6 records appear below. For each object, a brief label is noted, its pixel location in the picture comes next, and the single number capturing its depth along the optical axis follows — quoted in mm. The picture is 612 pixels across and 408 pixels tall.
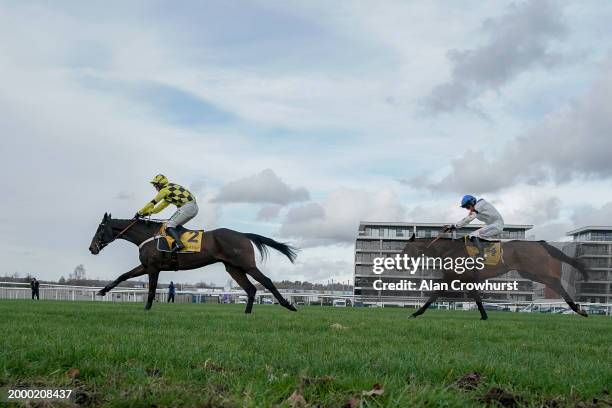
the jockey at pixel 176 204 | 13992
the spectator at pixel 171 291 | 37412
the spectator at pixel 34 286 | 35719
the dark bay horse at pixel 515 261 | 14891
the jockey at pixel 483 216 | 14281
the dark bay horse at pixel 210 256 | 14156
